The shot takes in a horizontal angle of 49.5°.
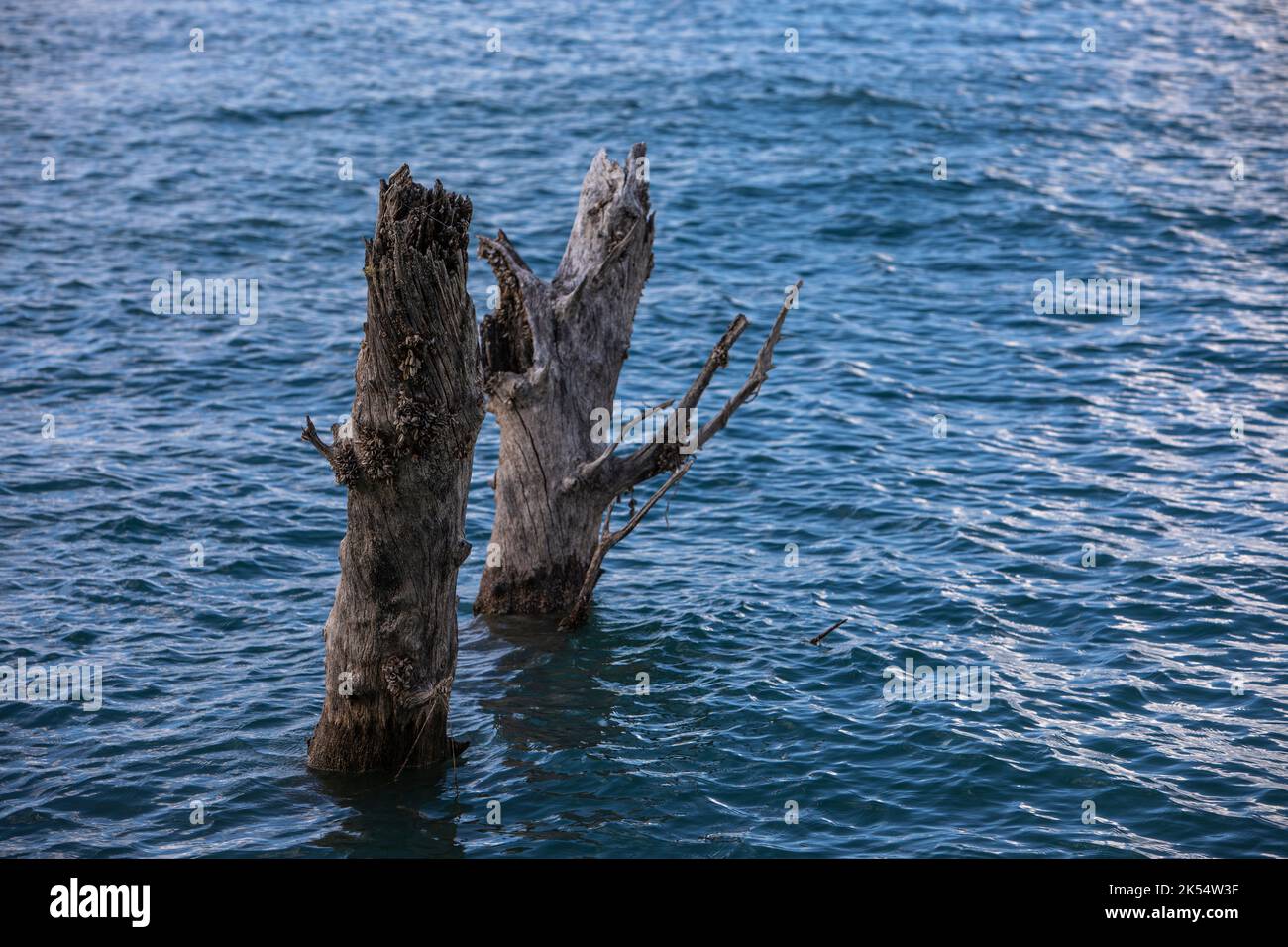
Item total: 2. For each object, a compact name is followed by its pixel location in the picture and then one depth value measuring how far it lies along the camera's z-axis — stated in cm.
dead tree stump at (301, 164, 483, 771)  1220
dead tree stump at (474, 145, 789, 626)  1662
